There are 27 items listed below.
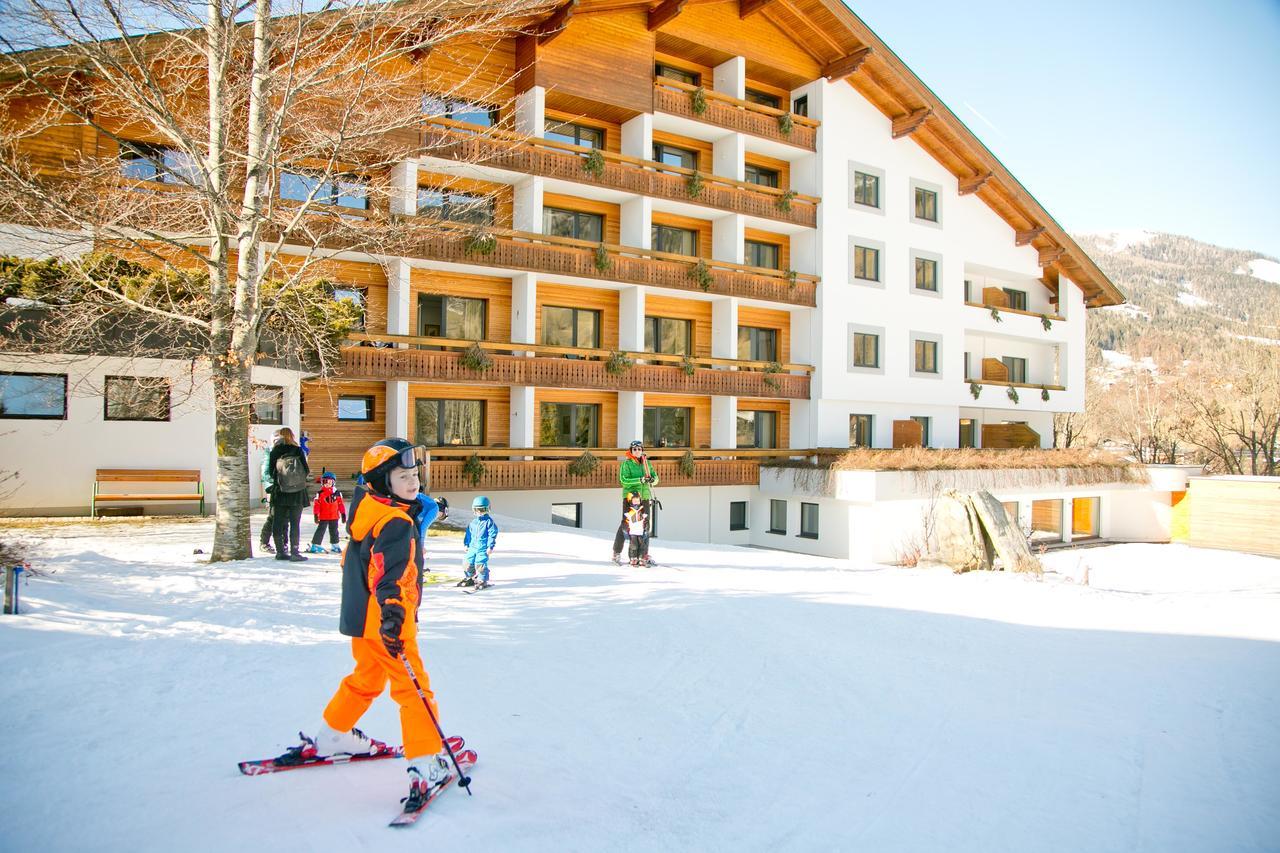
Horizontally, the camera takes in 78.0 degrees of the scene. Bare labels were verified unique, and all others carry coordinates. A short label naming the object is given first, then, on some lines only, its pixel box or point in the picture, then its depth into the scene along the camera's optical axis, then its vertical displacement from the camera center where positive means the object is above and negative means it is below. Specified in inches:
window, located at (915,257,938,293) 1215.6 +262.0
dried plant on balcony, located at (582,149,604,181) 937.5 +328.8
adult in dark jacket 439.8 -31.3
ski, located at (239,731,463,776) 175.6 -73.7
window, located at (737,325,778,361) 1135.0 +140.9
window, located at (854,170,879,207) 1167.6 +377.7
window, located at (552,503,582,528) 954.1 -90.7
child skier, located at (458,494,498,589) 396.8 -54.7
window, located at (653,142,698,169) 1075.9 +391.9
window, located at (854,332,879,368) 1157.7 +137.1
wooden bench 604.1 -36.5
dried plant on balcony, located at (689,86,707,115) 1010.1 +436.5
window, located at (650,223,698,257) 1076.5 +276.1
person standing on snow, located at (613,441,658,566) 518.6 -25.7
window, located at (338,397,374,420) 859.4 +30.5
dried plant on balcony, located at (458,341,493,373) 856.9 +86.2
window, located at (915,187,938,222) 1221.7 +372.4
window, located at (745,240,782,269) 1147.9 +273.9
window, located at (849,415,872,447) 1172.5 +18.9
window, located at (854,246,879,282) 1156.5 +264.5
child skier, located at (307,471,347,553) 478.6 -45.4
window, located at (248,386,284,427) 733.9 +21.9
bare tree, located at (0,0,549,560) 402.6 +164.0
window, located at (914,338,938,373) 1214.3 +135.6
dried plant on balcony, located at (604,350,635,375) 941.8 +91.6
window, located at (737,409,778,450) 1133.7 +18.0
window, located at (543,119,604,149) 988.7 +388.2
